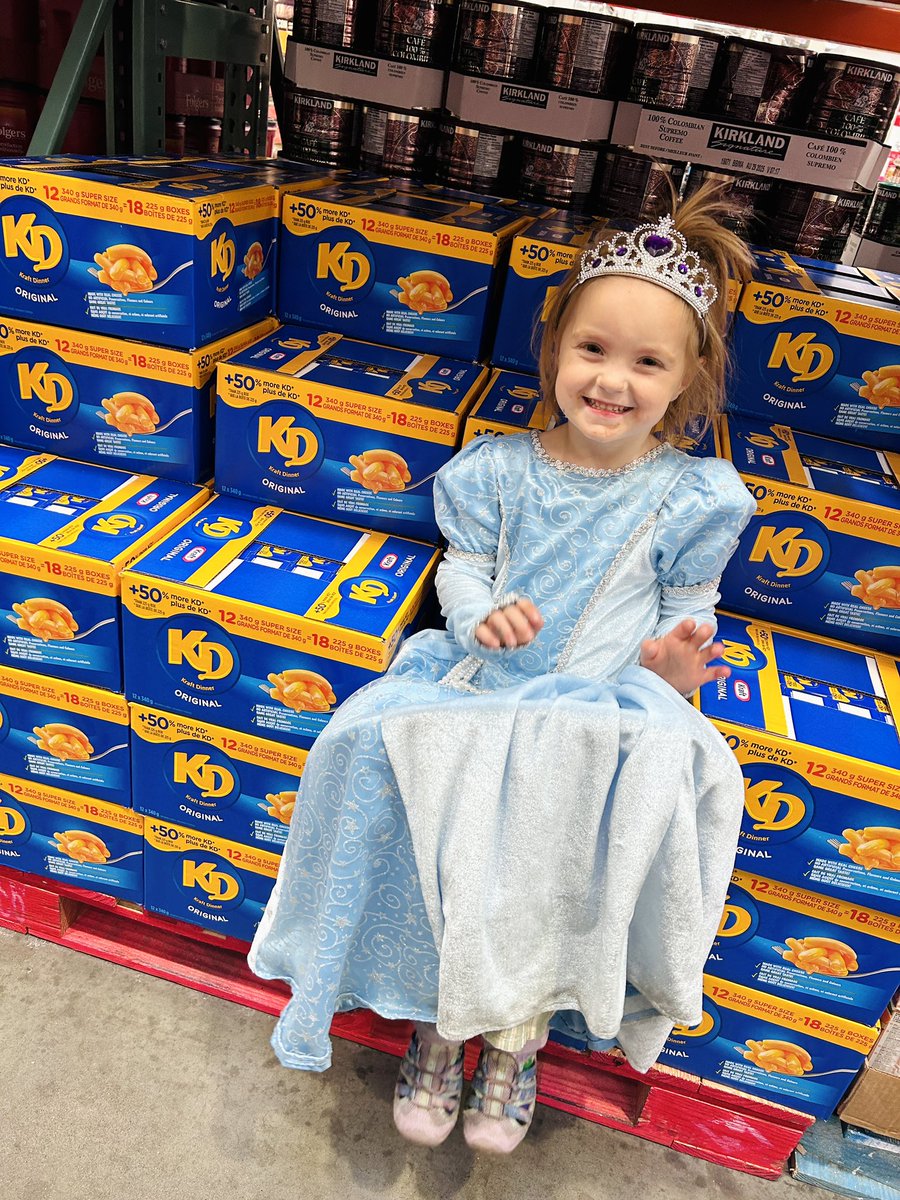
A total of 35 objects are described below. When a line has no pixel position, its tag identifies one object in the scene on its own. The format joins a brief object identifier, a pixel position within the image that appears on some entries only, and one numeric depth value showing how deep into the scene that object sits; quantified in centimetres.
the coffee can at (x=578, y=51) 159
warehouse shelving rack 148
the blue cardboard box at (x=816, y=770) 107
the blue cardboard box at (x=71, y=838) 140
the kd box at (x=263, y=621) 115
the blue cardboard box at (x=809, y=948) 117
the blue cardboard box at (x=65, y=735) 131
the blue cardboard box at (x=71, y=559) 120
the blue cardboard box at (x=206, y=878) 136
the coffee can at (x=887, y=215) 212
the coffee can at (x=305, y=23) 170
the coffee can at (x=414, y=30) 165
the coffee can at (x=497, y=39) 159
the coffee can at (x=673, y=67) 157
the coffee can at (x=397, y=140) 173
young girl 96
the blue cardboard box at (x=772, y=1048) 125
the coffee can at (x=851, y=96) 152
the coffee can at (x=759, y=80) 154
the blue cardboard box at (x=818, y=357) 128
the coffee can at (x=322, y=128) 174
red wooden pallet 133
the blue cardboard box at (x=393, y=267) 133
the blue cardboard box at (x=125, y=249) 122
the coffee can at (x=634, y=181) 164
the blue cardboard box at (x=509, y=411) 122
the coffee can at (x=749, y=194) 162
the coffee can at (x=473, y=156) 170
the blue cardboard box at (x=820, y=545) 119
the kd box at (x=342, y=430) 127
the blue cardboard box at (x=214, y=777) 126
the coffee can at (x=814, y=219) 162
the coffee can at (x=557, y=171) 168
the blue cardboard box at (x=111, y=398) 130
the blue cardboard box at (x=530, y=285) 131
